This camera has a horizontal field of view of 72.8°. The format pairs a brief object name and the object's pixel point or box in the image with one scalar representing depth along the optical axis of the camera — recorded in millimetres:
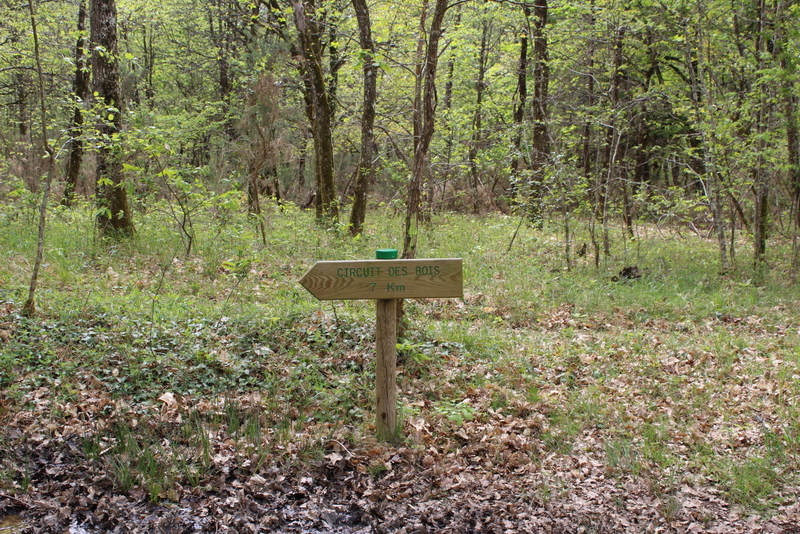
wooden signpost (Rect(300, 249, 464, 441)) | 3885
